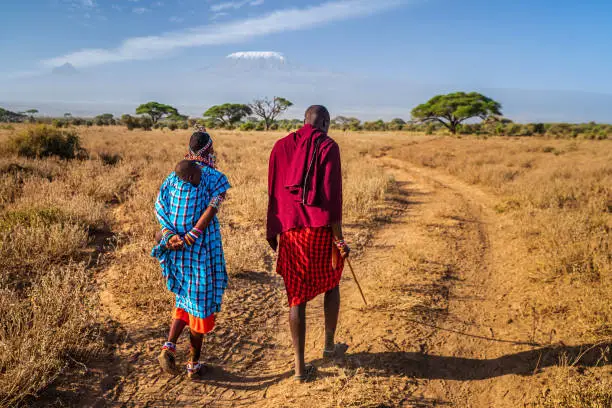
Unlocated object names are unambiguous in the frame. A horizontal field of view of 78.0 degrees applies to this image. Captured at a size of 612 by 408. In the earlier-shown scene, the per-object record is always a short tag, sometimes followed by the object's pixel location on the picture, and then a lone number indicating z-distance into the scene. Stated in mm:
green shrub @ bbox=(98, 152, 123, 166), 12164
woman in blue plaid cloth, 2743
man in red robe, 2732
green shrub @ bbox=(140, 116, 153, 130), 36728
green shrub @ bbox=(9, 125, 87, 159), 11398
